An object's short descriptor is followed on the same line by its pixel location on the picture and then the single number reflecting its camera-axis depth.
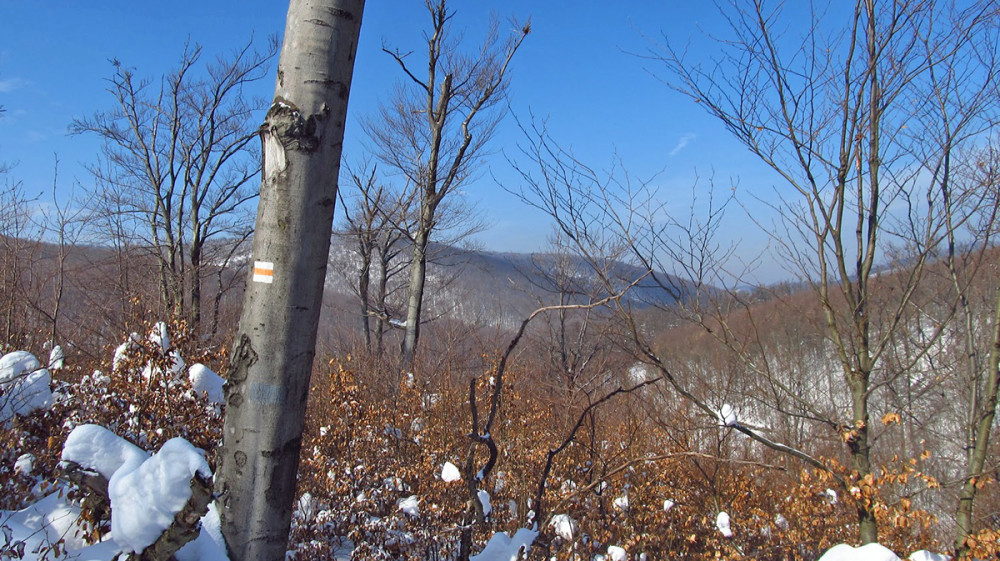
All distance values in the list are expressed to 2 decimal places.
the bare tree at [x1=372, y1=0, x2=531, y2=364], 10.88
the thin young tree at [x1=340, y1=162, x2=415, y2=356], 10.73
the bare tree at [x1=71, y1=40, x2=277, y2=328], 15.95
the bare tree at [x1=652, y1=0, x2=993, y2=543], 2.99
